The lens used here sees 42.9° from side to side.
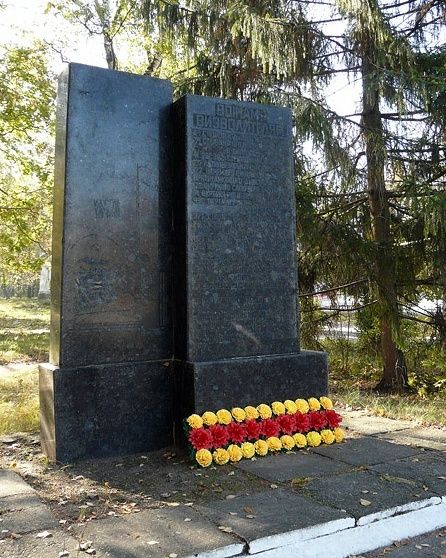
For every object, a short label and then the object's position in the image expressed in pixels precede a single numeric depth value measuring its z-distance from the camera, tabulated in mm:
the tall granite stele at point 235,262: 4129
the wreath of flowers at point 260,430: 3779
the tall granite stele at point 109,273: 3889
